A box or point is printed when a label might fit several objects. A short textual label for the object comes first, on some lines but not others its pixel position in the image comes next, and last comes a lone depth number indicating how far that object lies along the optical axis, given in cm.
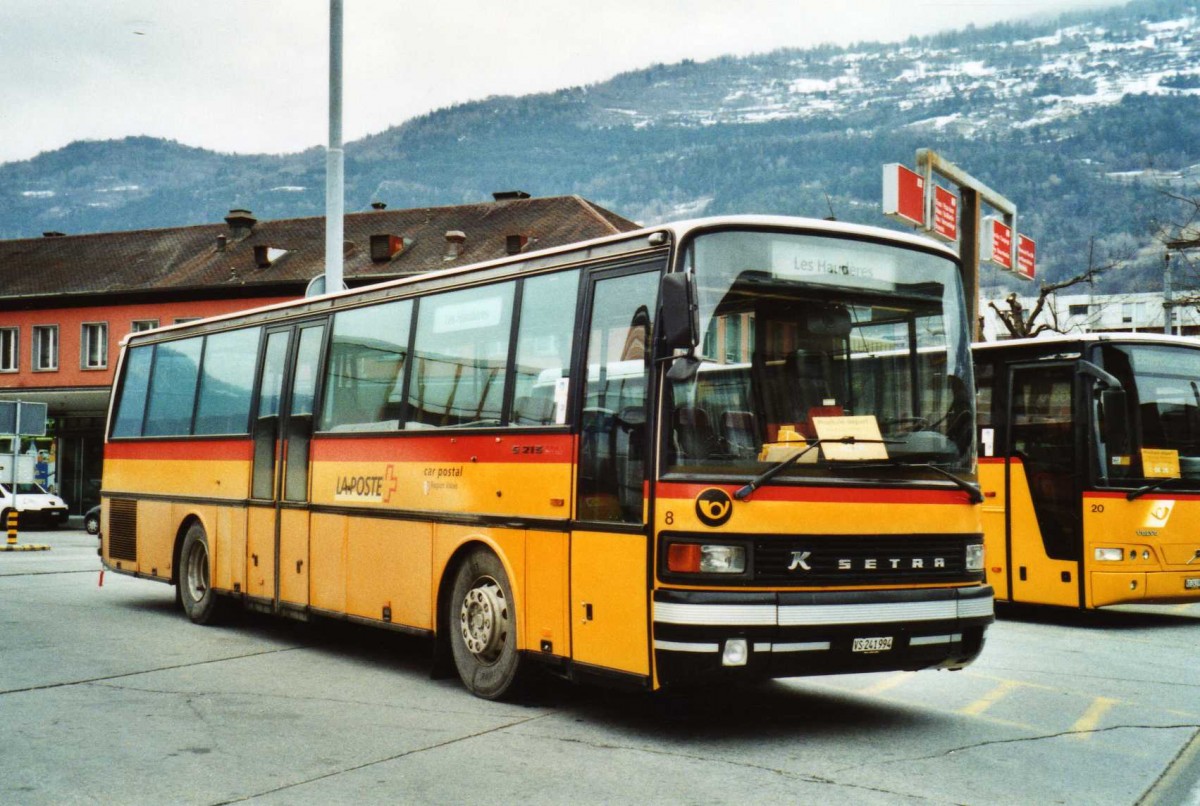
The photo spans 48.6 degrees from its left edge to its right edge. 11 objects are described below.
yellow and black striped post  2656
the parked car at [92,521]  3750
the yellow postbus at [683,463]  725
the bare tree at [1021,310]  3620
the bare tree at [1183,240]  3109
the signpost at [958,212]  1759
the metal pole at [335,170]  1616
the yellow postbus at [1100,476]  1351
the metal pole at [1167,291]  3529
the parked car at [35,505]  3866
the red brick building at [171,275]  4881
